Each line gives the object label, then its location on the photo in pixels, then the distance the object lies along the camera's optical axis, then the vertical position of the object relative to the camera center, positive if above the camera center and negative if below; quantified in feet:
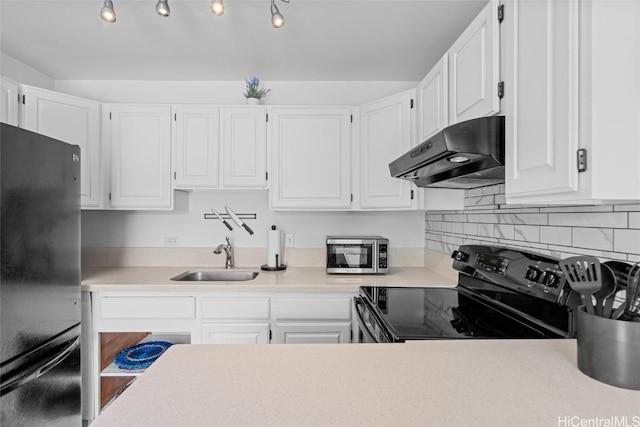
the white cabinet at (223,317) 6.51 -2.14
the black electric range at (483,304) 3.57 -1.32
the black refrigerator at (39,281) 4.17 -1.02
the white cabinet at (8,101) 6.35 +2.21
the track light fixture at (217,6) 4.61 +2.97
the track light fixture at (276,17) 5.04 +3.08
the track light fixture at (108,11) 4.87 +3.06
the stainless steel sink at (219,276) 7.98 -1.61
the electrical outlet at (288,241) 8.55 -0.76
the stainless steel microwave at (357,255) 7.41 -0.98
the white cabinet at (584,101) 2.50 +0.95
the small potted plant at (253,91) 7.86 +2.99
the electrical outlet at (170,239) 8.54 -0.75
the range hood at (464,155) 3.71 +0.73
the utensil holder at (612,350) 2.16 -0.95
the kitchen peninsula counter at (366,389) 1.89 -1.21
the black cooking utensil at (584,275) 2.30 -0.45
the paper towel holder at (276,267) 8.01 -1.38
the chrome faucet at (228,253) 8.18 -1.05
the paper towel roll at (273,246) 8.04 -0.84
